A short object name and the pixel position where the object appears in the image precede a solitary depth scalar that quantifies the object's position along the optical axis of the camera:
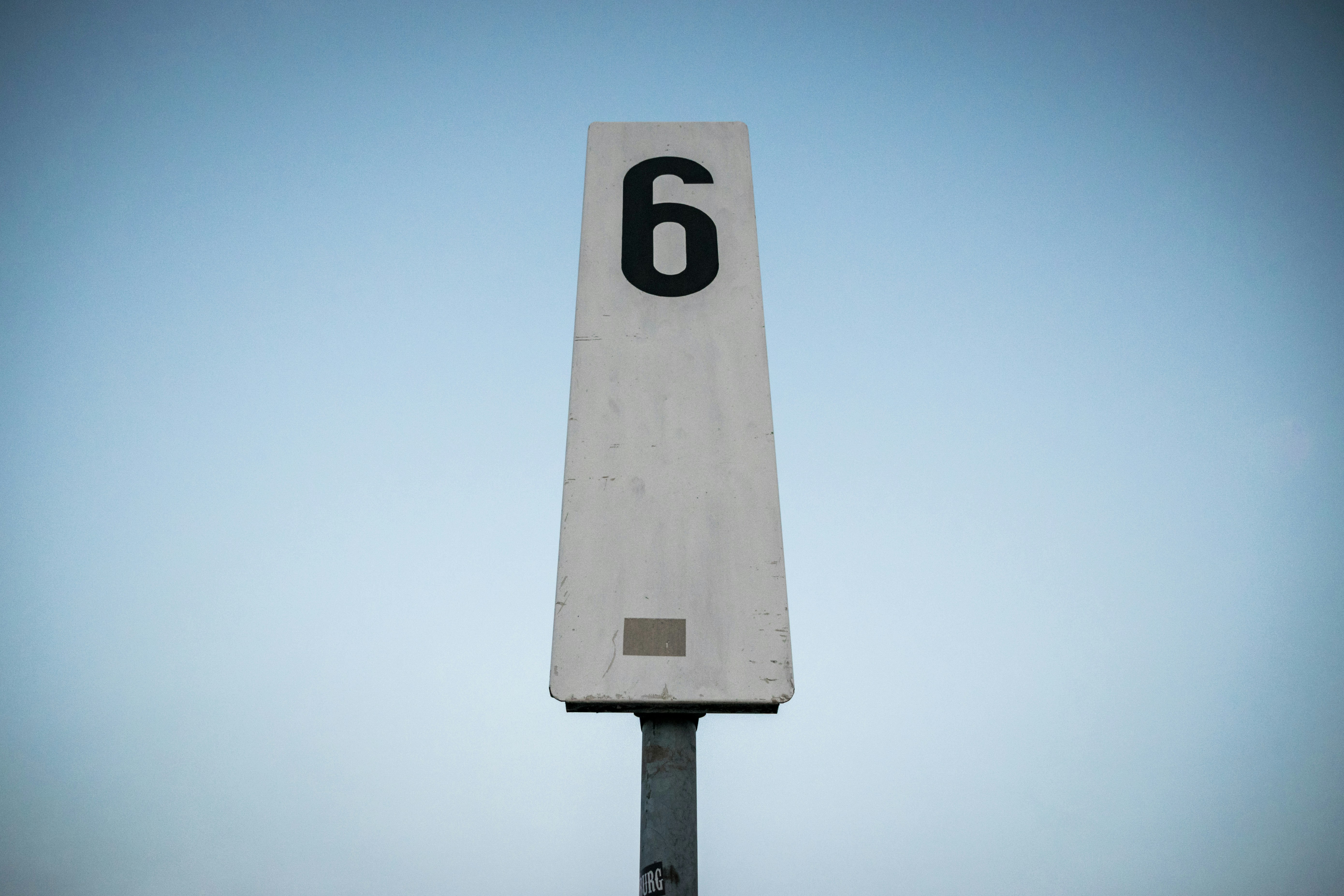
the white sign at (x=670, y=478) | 0.91
